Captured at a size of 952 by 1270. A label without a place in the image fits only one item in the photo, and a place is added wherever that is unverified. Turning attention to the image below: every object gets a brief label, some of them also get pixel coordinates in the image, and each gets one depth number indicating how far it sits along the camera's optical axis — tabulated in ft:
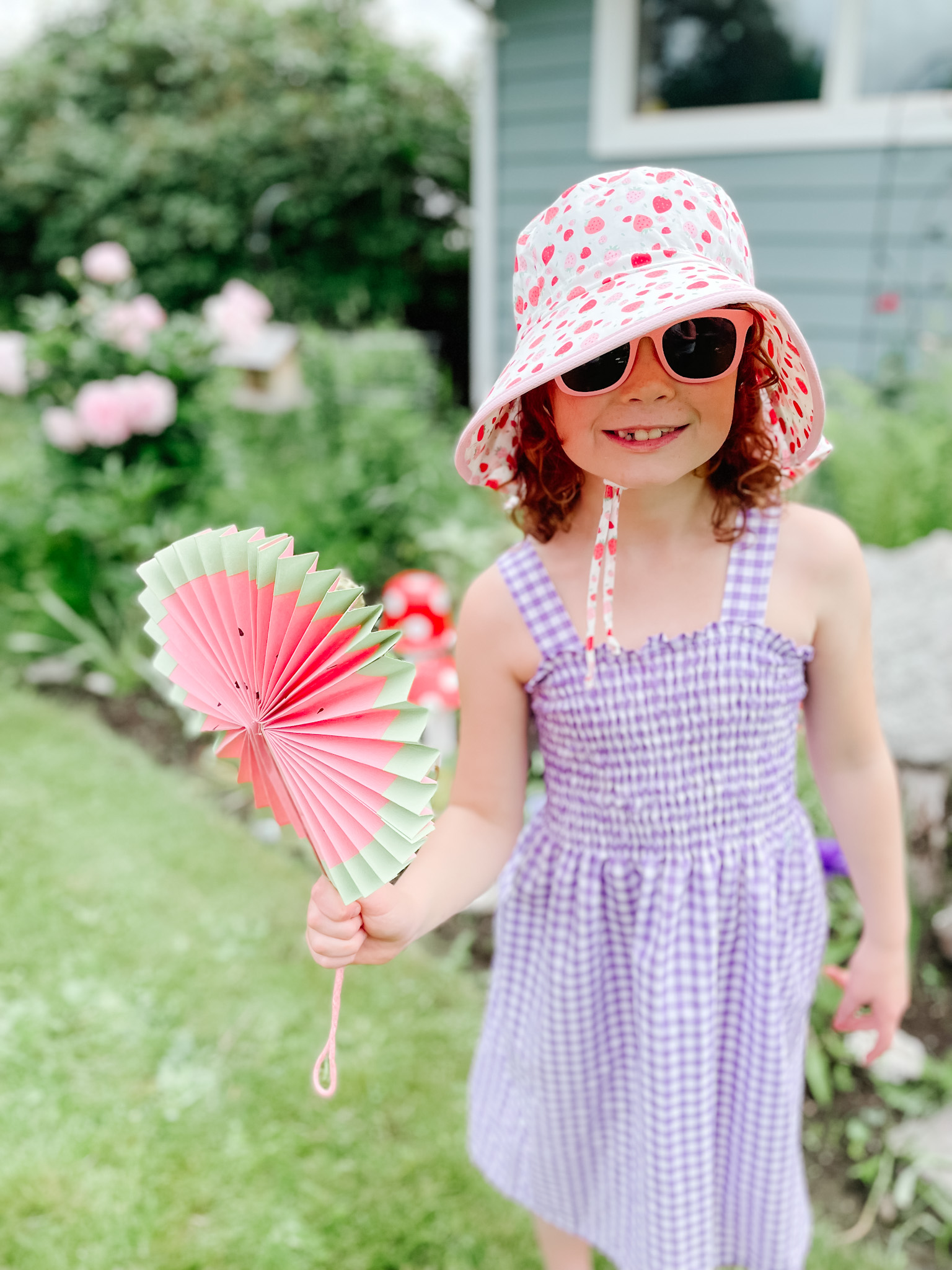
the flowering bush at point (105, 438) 11.84
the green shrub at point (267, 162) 30.91
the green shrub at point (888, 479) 8.57
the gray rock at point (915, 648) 6.65
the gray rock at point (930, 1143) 5.69
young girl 2.99
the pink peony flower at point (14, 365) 11.79
